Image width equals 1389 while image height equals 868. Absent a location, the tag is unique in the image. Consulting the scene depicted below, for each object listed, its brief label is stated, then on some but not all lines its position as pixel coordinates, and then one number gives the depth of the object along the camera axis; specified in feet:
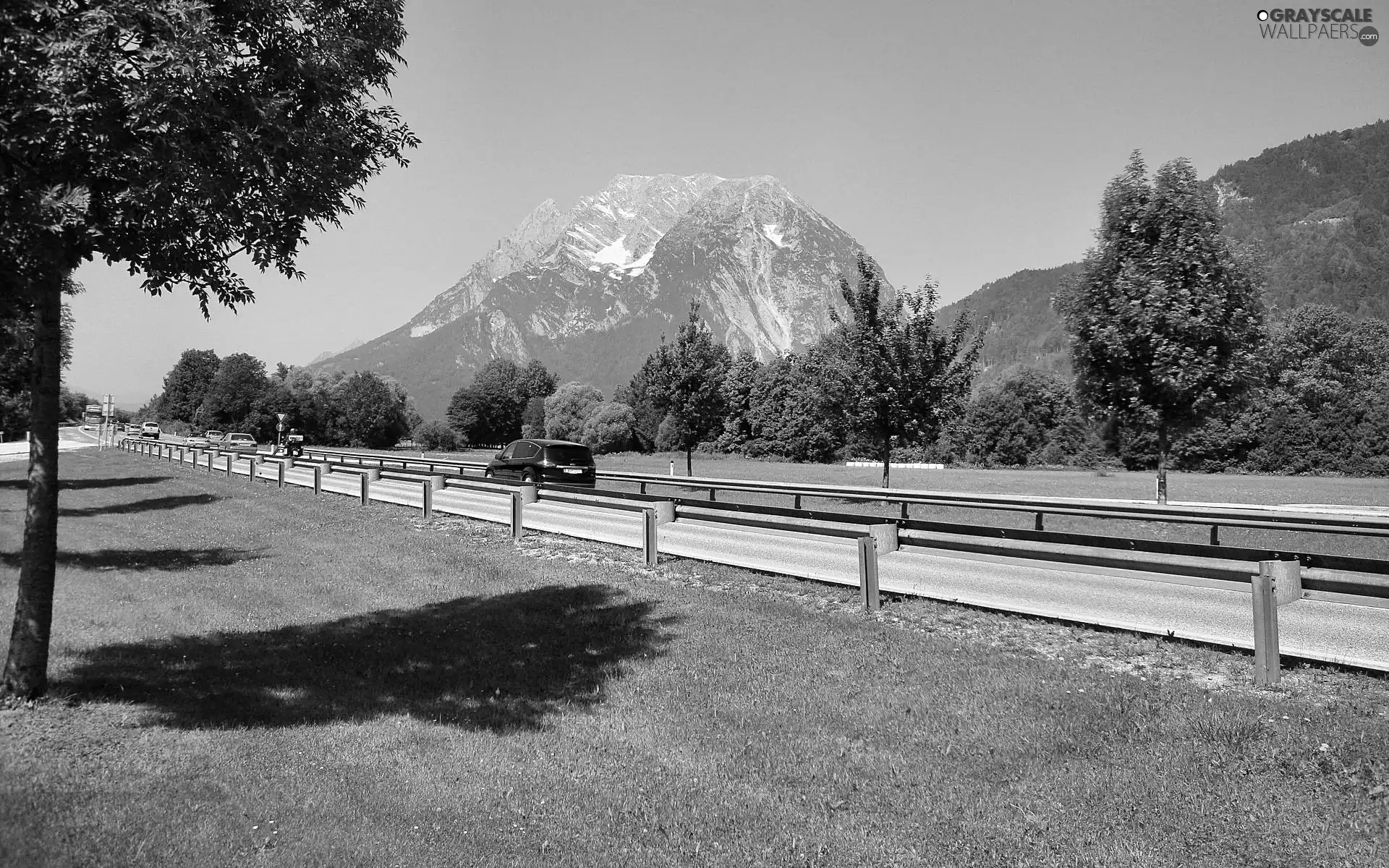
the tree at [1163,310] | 66.90
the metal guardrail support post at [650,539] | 41.91
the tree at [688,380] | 127.85
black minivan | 83.61
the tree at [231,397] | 375.04
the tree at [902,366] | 82.17
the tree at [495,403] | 404.98
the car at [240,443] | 197.24
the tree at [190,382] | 421.18
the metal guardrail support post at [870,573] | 31.04
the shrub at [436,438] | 361.51
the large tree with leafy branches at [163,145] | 16.35
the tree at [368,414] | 382.22
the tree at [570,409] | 312.29
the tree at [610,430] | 287.28
